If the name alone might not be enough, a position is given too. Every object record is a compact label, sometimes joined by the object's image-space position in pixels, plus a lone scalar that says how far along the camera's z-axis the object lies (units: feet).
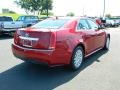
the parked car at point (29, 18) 31.63
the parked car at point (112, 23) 56.61
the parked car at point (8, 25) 23.32
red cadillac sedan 8.53
